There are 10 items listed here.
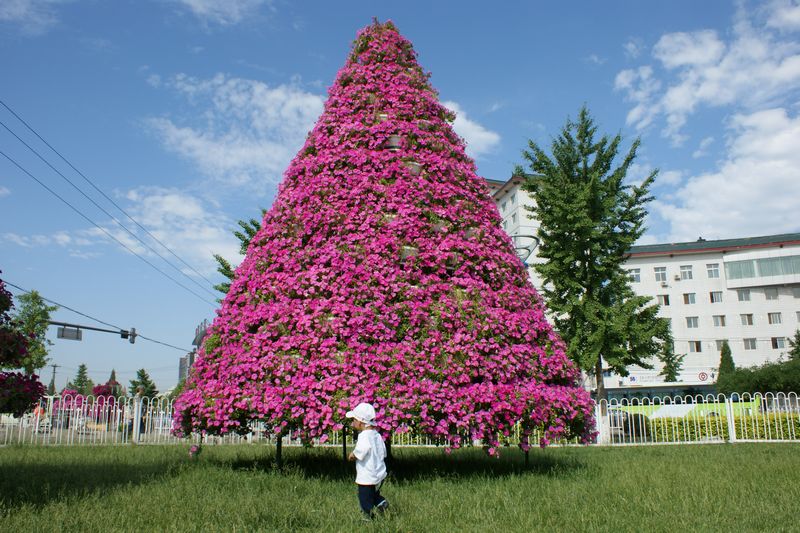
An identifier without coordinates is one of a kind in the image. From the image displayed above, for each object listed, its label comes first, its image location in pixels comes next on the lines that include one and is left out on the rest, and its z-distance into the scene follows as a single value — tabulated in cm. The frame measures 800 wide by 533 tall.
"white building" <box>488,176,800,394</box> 5391
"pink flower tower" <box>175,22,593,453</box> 762
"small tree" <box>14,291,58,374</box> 4241
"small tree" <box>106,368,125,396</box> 12782
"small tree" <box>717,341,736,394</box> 4503
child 605
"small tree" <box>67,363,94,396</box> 12481
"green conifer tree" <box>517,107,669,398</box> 2047
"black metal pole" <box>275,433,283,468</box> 908
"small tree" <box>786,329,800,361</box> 4336
